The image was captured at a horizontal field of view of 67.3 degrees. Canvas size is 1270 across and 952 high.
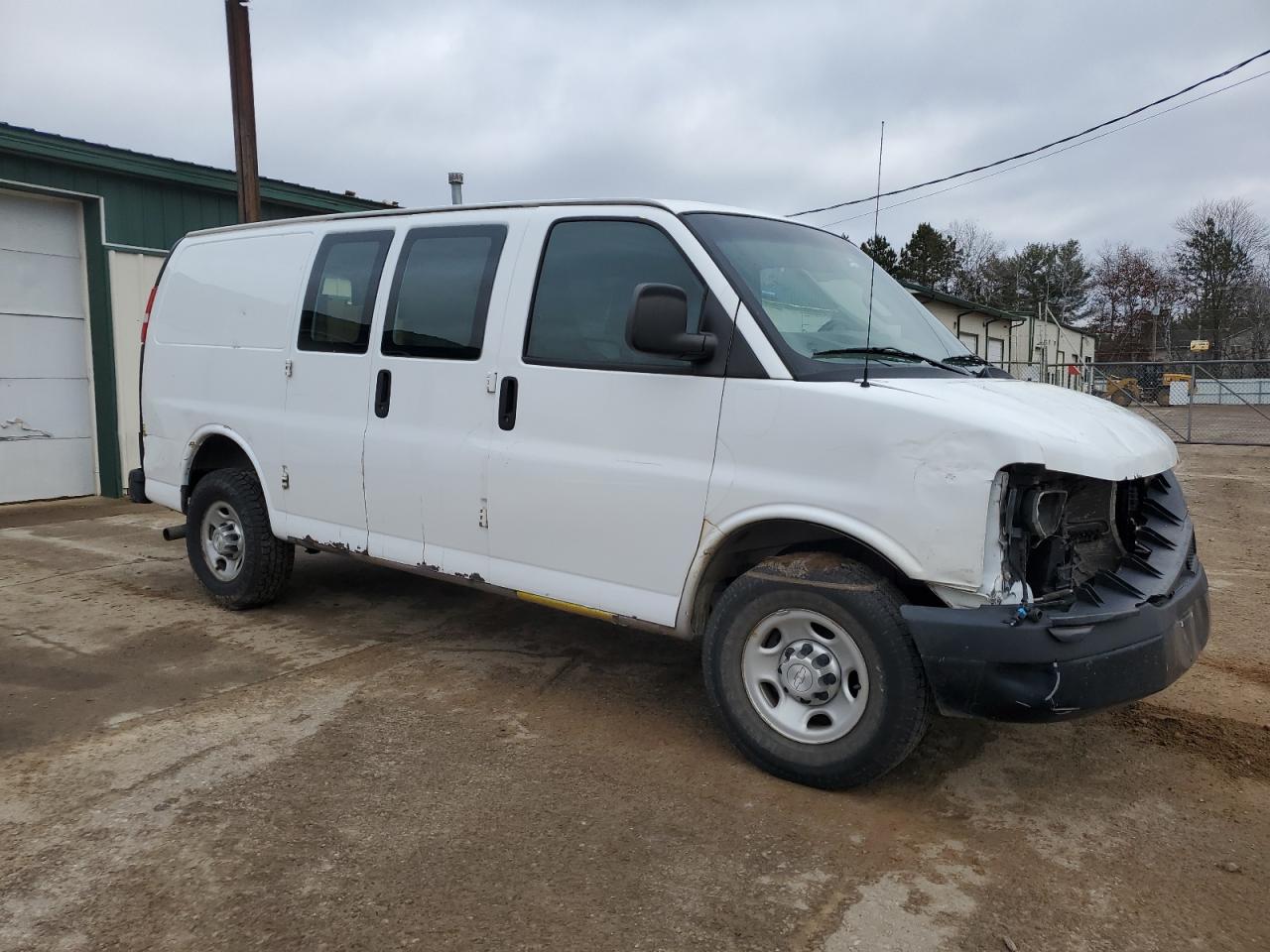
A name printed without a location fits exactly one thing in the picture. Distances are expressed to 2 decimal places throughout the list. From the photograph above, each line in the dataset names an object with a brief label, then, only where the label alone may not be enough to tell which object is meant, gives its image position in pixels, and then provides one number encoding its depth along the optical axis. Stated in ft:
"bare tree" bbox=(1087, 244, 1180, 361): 182.91
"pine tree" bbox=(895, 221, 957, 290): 165.99
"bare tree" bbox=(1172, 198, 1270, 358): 160.14
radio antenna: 11.13
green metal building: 32.96
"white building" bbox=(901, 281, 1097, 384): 90.33
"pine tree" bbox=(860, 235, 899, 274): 146.82
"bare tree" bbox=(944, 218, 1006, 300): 174.50
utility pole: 32.17
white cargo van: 10.25
